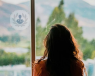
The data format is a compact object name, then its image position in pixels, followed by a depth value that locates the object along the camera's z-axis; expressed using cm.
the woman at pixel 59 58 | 180
